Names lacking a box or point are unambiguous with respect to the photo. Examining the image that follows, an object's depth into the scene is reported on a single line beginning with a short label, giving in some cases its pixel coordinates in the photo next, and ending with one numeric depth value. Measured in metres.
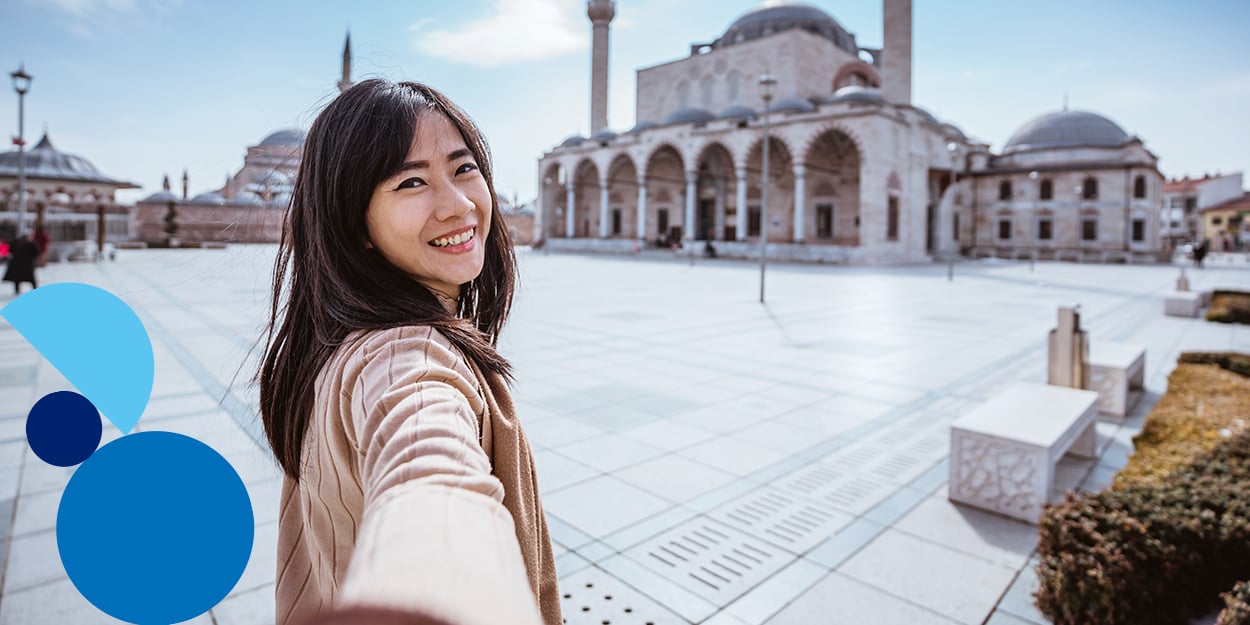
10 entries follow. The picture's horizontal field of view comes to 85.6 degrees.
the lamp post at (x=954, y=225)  44.43
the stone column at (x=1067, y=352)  6.06
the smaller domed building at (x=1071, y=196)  42.72
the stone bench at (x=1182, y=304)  14.34
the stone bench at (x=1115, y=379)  6.50
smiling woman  0.91
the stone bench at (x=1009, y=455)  4.11
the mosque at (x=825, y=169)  35.44
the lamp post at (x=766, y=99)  14.79
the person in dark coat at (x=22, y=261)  11.10
